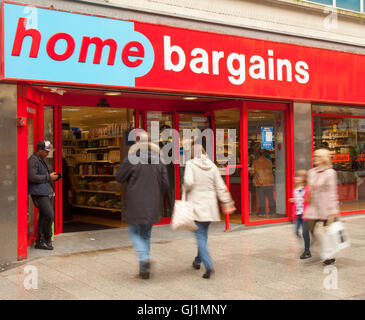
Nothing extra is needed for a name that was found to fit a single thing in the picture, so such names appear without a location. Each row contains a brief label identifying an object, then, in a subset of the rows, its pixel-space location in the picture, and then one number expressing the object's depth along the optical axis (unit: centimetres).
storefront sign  737
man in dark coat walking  614
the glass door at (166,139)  1067
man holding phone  786
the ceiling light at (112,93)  922
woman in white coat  625
